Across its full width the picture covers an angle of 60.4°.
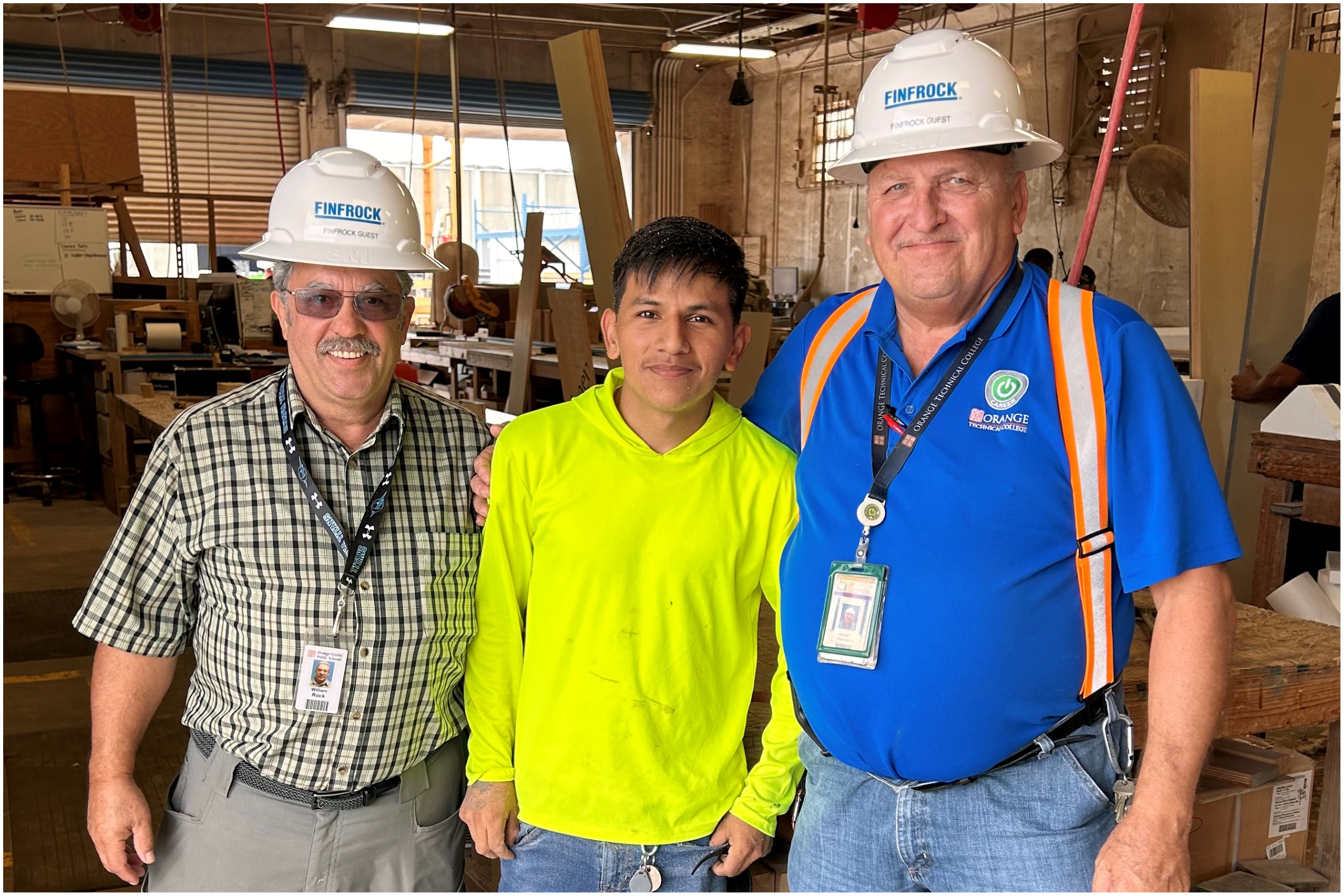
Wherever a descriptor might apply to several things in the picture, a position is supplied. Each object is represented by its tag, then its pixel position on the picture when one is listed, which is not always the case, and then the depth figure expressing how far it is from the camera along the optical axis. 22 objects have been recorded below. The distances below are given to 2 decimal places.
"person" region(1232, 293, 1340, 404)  4.55
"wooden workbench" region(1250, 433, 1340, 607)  3.54
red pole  1.90
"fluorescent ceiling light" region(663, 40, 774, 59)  13.45
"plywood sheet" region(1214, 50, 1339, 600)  4.71
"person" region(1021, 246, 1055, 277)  8.41
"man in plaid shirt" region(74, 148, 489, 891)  1.90
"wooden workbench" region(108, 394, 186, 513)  6.34
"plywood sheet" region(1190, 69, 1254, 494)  4.26
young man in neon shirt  1.80
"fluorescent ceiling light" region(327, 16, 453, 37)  11.84
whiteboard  9.15
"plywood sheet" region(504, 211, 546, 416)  6.00
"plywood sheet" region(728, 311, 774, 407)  4.29
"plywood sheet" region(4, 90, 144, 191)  9.66
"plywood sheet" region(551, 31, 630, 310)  3.78
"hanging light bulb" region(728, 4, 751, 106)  12.62
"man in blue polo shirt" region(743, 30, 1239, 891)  1.59
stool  8.73
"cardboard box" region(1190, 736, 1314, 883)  2.28
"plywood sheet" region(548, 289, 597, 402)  4.83
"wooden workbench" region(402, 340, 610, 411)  8.04
